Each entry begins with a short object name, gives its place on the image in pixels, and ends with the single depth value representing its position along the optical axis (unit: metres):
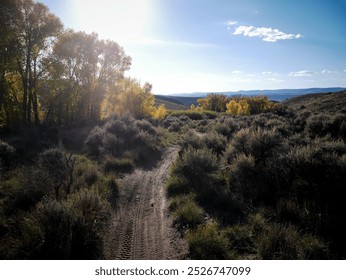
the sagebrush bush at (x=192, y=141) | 16.56
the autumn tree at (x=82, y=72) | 26.47
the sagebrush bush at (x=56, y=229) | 5.14
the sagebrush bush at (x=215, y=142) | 15.91
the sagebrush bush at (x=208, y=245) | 5.35
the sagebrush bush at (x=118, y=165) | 12.82
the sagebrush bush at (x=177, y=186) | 9.57
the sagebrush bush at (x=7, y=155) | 11.15
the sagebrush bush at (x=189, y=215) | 7.02
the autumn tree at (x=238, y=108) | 75.71
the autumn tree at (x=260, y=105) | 89.57
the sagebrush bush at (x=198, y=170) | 9.73
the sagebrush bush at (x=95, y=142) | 16.11
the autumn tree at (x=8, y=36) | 19.03
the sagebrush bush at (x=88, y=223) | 5.58
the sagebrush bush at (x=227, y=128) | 21.82
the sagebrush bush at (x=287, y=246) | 5.20
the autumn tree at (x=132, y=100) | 44.72
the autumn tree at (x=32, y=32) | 20.05
